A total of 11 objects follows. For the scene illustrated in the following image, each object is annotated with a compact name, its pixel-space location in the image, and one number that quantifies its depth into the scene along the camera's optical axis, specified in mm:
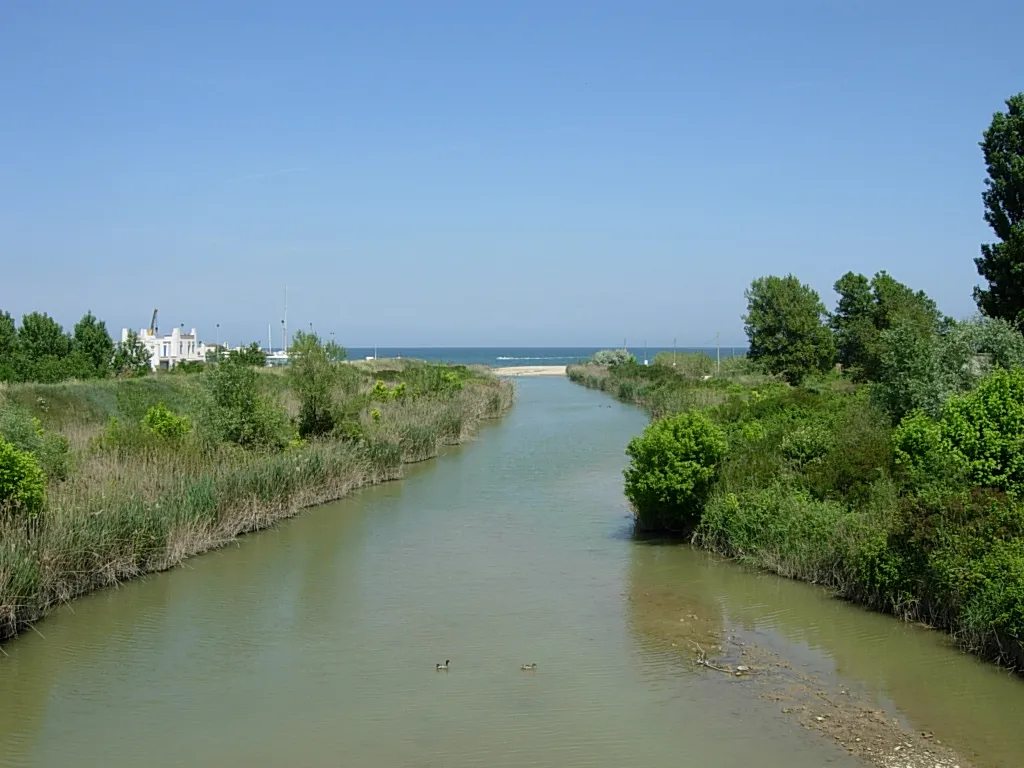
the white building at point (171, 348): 56906
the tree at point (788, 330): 44875
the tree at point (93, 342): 41678
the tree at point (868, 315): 33250
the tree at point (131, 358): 40750
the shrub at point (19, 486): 13141
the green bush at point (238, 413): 21438
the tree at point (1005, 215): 25938
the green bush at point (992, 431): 13406
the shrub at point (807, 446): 17250
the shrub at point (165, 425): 20016
